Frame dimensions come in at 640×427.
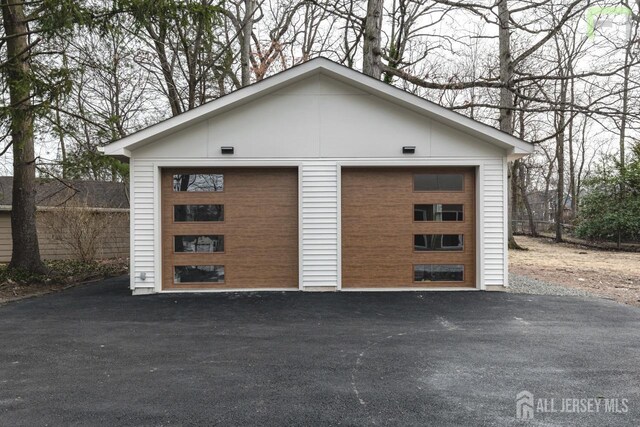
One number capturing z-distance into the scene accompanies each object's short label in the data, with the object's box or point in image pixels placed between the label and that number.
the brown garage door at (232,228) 7.72
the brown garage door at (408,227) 7.78
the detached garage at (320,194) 7.55
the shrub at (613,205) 17.28
